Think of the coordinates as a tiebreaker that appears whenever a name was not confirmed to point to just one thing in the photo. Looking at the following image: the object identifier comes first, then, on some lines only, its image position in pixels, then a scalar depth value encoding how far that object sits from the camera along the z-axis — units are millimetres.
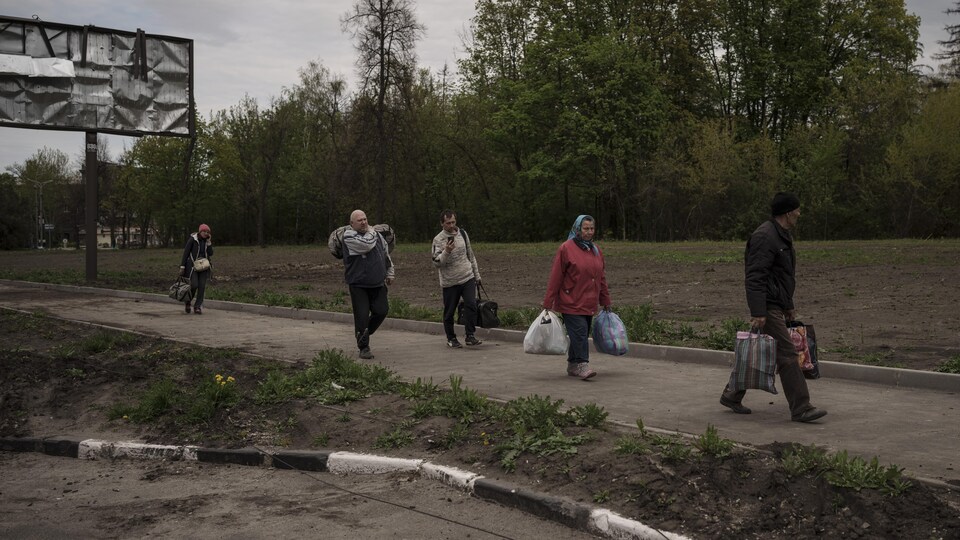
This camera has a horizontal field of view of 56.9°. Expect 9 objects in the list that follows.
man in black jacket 7285
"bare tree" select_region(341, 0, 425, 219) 42438
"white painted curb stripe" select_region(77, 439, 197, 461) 7227
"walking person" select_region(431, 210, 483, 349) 12672
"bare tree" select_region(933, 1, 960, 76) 63312
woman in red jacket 9672
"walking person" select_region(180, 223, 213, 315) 18547
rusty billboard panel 25500
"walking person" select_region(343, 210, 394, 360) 11898
